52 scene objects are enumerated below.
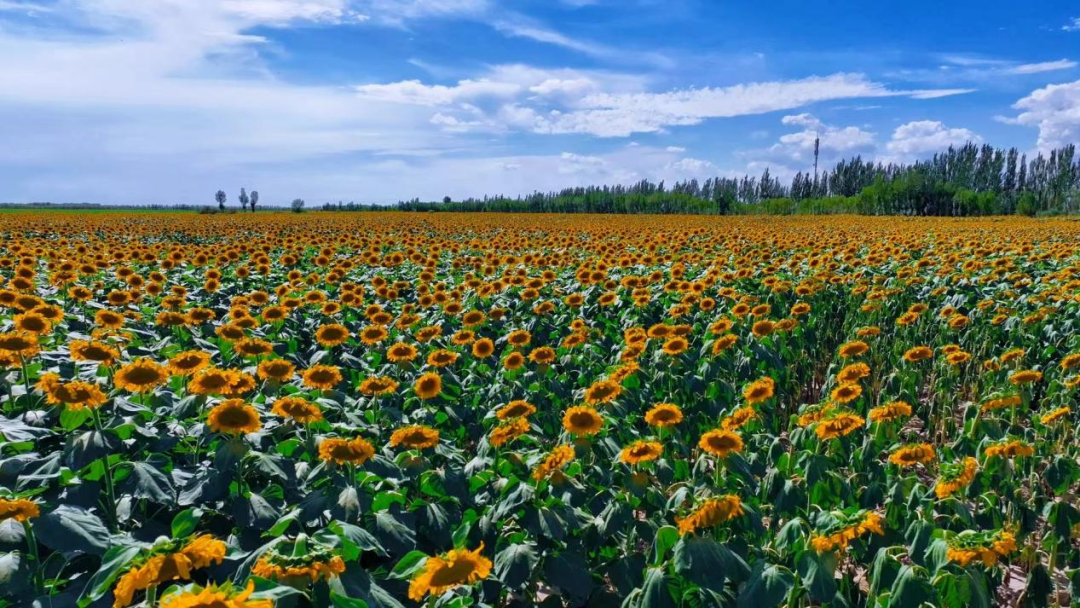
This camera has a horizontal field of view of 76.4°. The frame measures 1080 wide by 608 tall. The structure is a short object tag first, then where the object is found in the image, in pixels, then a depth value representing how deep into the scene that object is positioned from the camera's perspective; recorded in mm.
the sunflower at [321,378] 4004
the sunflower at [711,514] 2418
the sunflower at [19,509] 2209
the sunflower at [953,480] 2859
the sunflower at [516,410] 3764
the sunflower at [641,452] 3035
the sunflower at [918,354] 5129
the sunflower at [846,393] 3738
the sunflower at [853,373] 4488
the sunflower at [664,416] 3562
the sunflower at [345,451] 2957
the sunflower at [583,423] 3418
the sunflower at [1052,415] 3713
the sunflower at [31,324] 4473
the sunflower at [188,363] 3762
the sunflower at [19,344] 3863
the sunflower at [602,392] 3877
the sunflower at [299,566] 1888
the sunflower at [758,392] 4000
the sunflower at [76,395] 2947
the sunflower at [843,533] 2342
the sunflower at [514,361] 5070
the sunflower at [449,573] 2008
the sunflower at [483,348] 5497
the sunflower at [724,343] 5270
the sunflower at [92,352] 3865
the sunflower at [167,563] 1684
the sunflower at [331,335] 5521
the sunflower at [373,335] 5633
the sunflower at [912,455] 3121
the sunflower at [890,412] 3646
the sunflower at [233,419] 2905
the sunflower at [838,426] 3270
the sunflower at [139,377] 3444
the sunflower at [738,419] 3632
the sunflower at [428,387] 4395
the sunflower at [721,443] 3115
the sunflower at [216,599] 1461
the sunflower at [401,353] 5078
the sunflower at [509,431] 3435
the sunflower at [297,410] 3203
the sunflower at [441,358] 4953
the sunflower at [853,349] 4945
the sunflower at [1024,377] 4305
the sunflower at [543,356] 5094
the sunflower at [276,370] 3979
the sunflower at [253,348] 4695
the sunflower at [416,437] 3354
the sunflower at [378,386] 4105
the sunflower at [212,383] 3371
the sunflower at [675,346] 5129
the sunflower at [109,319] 5577
